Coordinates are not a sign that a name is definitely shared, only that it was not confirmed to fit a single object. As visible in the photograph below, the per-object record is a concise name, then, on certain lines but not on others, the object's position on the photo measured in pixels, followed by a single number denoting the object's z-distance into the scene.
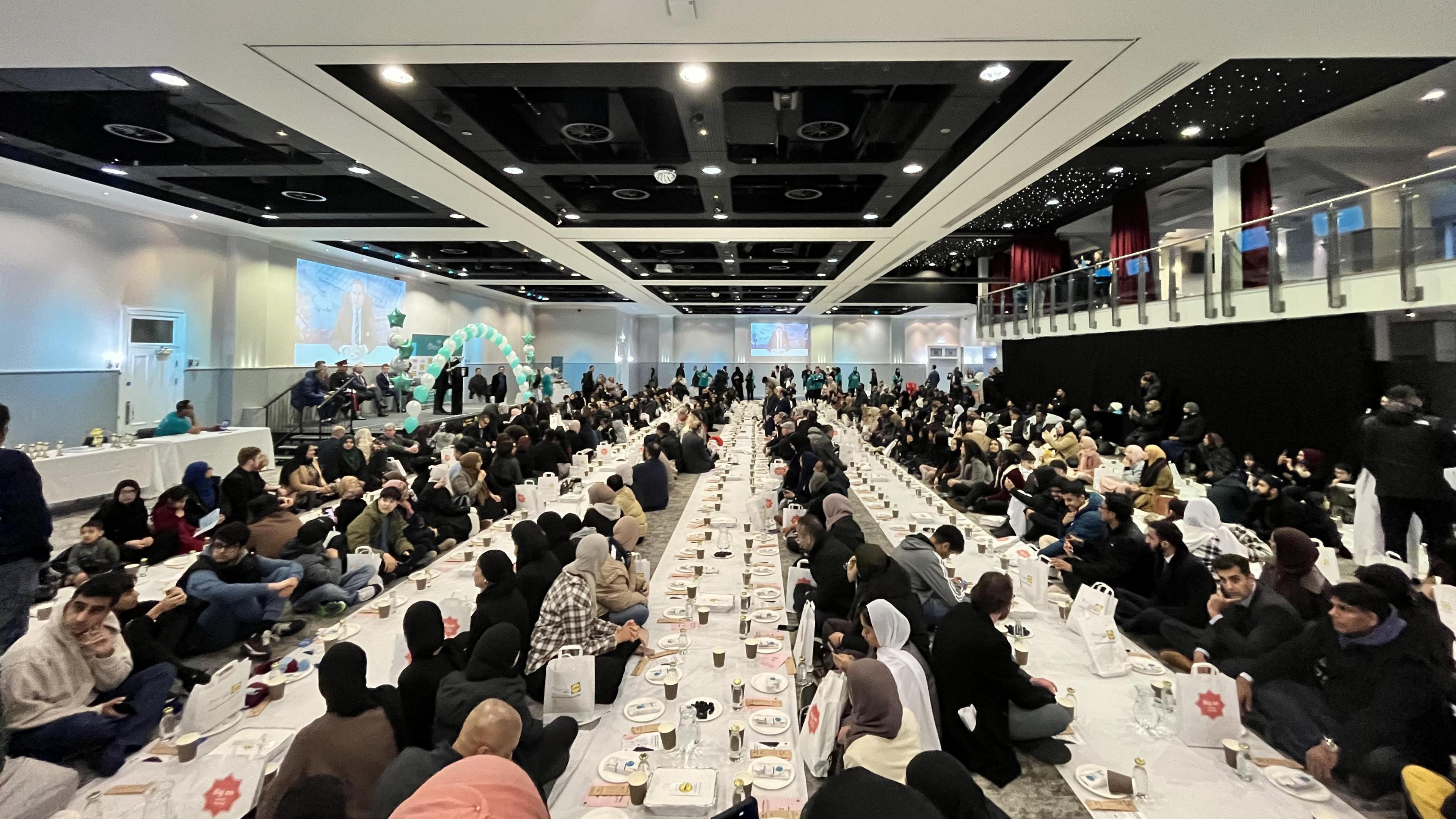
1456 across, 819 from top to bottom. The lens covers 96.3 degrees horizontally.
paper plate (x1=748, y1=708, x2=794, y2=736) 3.12
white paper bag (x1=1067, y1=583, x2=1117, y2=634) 3.85
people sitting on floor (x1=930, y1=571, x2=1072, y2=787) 2.90
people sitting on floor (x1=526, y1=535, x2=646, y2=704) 3.56
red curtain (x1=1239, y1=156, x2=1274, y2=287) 8.84
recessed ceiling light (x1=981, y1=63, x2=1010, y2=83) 5.08
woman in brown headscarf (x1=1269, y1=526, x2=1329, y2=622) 3.55
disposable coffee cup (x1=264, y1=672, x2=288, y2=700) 3.36
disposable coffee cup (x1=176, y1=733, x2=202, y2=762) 2.77
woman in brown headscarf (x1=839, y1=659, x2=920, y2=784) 2.29
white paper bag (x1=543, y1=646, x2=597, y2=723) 3.23
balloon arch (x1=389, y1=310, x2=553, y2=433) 13.32
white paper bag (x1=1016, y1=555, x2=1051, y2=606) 4.79
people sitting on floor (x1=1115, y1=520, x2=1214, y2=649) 4.14
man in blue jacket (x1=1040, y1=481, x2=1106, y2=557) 5.30
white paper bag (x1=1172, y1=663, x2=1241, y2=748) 2.98
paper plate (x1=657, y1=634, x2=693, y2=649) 4.01
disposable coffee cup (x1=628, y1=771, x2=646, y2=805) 2.57
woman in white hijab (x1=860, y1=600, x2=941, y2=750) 2.76
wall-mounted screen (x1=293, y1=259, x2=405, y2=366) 13.58
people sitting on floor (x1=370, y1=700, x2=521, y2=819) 1.96
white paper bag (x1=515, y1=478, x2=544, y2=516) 7.08
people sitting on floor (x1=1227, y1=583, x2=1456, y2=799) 2.54
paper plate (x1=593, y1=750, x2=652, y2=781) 2.75
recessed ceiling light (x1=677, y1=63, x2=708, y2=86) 5.04
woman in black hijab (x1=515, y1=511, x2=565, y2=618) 3.88
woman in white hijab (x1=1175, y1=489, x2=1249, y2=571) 5.00
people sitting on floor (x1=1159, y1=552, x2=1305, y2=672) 3.30
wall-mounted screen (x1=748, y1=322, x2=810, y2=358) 31.52
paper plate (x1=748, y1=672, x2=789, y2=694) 3.52
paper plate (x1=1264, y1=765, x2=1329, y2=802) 2.63
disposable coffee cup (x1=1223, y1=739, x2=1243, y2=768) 2.79
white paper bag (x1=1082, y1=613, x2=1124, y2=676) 3.73
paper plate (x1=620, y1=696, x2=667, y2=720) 3.28
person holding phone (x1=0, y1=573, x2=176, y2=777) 2.80
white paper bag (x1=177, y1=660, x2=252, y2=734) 2.99
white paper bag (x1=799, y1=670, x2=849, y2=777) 2.71
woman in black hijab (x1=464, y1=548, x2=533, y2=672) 3.32
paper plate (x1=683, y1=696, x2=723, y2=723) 3.28
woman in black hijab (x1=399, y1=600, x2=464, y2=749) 2.65
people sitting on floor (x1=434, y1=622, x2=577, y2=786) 2.54
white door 9.82
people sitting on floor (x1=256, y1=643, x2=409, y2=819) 2.19
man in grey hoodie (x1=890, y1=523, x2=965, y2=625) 4.09
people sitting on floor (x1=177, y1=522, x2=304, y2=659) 4.09
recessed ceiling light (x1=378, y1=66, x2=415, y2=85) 5.02
